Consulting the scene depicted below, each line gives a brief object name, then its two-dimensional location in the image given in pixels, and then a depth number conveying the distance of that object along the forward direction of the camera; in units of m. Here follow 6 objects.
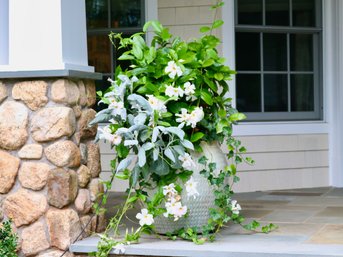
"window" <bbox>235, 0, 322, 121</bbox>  6.42
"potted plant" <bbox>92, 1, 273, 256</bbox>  3.93
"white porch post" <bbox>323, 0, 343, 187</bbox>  6.50
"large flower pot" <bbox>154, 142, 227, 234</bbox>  4.07
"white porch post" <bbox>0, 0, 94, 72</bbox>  4.06
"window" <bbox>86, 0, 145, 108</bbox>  6.50
